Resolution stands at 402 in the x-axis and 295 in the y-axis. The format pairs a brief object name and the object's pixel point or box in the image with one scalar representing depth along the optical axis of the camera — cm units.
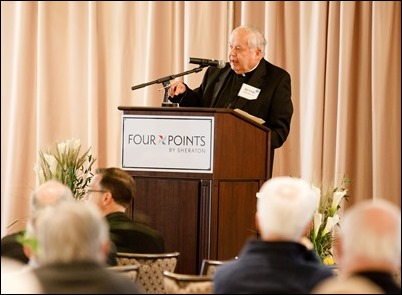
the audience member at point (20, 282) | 533
